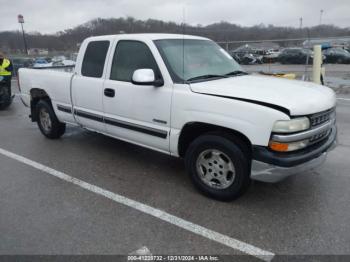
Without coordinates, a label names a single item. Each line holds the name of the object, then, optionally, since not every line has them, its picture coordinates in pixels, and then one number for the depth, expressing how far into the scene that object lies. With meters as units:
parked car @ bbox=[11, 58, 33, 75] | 20.23
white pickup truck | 3.10
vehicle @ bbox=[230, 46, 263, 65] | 26.08
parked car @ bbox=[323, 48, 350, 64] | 26.16
